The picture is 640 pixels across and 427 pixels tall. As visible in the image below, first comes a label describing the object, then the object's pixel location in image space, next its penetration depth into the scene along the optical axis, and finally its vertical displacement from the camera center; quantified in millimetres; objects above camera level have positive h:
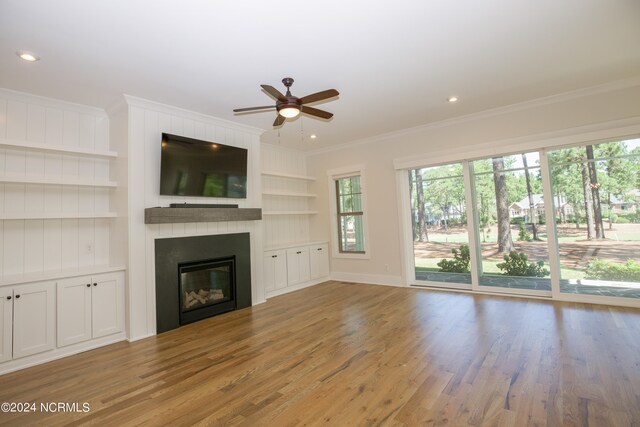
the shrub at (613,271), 4043 -763
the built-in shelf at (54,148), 3174 +1017
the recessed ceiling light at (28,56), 2725 +1662
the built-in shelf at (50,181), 3117 +644
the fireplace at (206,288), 4137 -795
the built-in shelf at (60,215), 3122 +268
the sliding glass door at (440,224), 5340 -42
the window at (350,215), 6406 +236
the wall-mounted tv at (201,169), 3969 +893
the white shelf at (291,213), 5769 +328
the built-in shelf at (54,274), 2996 -362
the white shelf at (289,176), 5771 +1072
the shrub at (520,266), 4668 -747
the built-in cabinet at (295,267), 5473 -744
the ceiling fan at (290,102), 2985 +1280
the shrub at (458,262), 5301 -722
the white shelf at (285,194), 5859 +701
